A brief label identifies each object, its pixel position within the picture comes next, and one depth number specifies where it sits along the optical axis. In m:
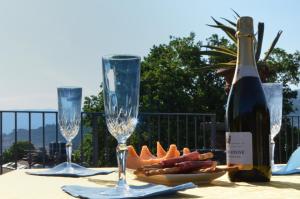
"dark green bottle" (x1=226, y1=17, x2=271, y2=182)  1.15
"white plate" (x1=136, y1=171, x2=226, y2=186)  1.13
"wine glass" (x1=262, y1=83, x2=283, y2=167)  1.34
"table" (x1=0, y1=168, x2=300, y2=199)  0.99
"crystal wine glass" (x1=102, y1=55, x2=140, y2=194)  1.02
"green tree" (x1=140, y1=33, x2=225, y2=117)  20.59
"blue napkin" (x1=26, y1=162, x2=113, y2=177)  1.41
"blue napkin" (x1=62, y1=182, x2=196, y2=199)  0.96
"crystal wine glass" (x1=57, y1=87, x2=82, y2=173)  1.44
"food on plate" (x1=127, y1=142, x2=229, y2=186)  1.14
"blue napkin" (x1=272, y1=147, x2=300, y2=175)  1.35
